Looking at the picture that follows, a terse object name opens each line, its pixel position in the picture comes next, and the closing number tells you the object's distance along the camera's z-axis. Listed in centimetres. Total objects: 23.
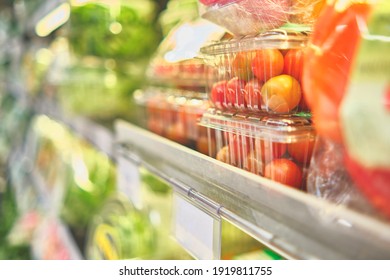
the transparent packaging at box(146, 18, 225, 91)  92
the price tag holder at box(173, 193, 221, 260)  68
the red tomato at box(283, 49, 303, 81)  60
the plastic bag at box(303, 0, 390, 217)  38
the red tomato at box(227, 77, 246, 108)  68
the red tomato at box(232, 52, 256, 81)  66
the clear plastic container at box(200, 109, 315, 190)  58
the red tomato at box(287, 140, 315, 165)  59
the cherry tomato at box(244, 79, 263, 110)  64
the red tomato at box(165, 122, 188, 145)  102
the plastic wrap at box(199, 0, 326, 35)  64
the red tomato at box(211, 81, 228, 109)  72
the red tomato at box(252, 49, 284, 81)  60
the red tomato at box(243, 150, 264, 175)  64
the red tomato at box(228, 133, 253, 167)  67
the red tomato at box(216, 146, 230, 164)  71
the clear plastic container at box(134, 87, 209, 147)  99
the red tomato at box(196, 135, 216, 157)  78
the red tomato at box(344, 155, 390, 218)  38
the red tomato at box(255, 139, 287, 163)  61
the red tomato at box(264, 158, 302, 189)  58
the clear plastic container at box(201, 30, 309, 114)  59
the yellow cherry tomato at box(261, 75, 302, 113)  59
